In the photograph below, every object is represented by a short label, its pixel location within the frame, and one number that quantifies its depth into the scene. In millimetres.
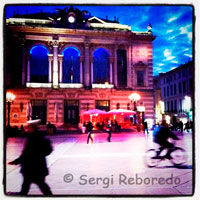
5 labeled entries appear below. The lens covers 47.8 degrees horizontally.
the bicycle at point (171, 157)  6773
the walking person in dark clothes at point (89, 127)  12221
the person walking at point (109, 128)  13335
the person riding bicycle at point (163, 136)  7109
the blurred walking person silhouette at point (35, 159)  4805
